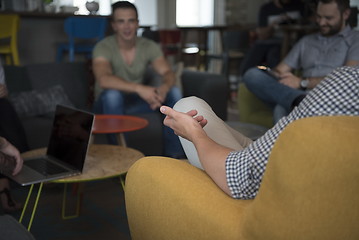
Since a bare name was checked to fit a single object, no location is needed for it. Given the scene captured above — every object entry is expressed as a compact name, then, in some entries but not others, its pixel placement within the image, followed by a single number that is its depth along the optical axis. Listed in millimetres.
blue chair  4688
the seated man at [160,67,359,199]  1046
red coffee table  2371
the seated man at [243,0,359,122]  2873
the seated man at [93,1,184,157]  2963
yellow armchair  905
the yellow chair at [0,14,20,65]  4336
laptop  1767
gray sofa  2928
